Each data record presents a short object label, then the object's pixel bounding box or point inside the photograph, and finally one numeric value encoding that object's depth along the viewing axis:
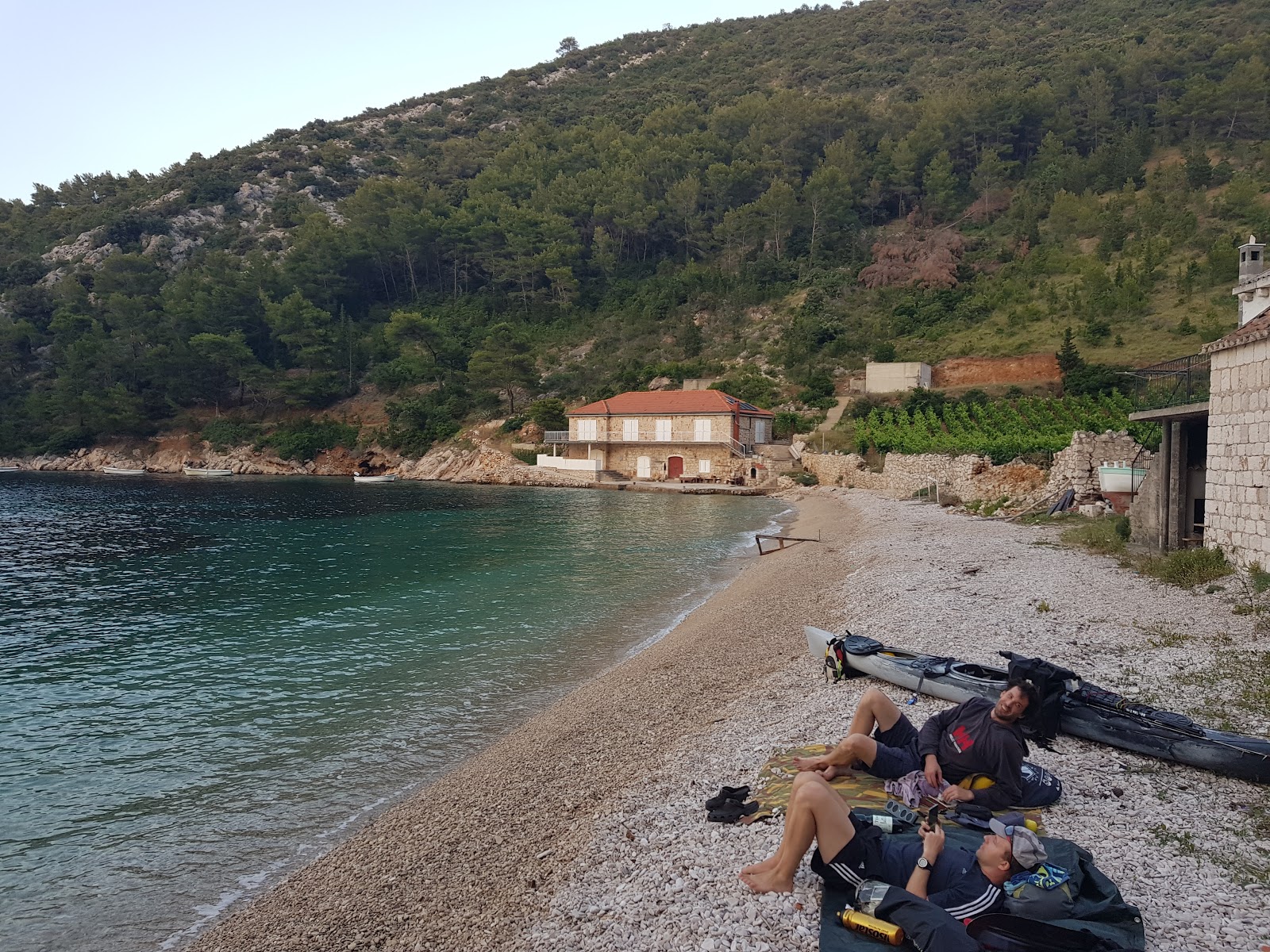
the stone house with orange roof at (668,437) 50.84
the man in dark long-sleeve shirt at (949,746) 5.38
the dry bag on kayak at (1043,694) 6.28
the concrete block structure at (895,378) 50.66
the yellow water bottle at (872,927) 3.92
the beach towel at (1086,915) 3.80
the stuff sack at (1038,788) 5.47
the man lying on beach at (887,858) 4.16
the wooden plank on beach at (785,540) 24.00
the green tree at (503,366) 63.88
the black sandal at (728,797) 5.89
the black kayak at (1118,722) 5.81
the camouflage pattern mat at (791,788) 5.42
